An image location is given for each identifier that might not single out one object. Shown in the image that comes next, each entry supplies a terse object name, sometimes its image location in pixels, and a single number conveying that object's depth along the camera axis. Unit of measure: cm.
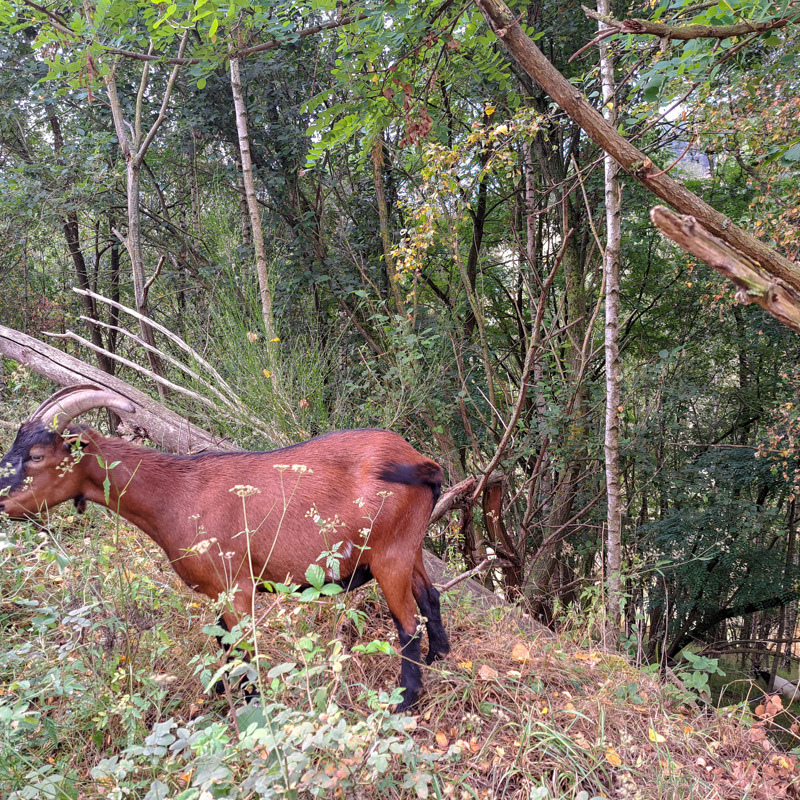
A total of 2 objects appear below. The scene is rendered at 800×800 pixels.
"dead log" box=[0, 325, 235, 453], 519
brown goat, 307
